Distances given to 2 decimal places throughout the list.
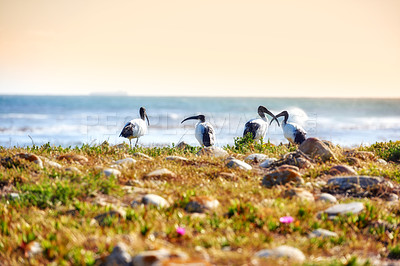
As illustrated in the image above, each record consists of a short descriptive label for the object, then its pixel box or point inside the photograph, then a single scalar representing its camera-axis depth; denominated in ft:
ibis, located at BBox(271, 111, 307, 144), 74.28
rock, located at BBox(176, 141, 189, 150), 66.07
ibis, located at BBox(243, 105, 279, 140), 75.31
